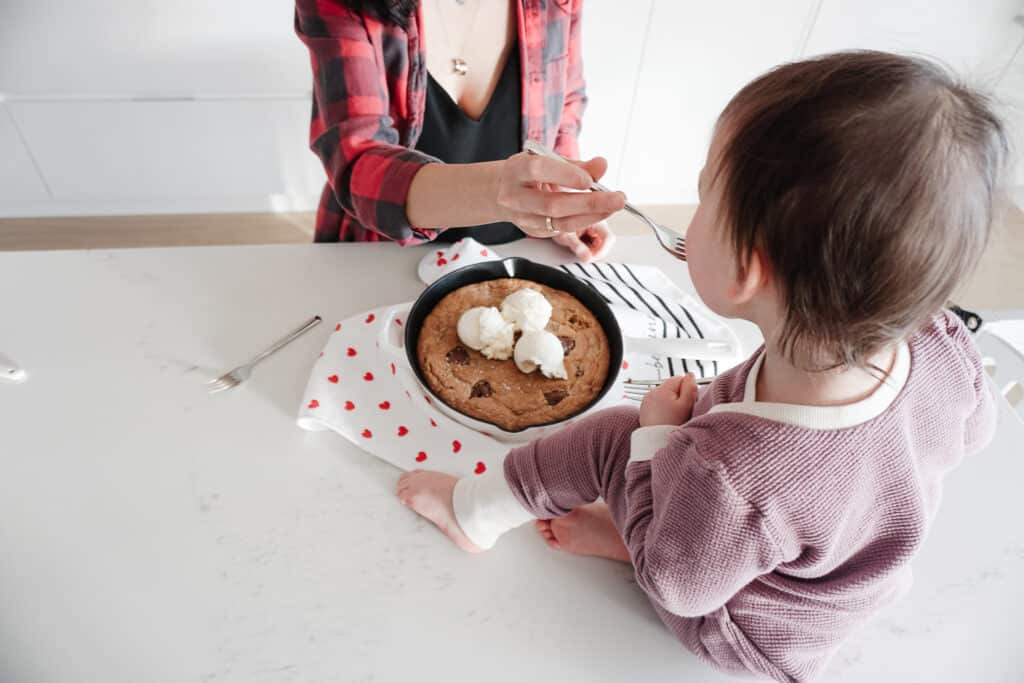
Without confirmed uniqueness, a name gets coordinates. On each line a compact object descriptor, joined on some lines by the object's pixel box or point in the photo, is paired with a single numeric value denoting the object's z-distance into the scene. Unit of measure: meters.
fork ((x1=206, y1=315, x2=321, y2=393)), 0.79
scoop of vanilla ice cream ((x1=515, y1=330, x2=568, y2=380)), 0.74
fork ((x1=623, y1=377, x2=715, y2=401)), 0.80
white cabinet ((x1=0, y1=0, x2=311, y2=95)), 1.72
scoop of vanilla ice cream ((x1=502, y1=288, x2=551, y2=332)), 0.77
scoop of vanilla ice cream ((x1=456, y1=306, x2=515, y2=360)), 0.75
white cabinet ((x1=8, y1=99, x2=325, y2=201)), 1.92
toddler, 0.43
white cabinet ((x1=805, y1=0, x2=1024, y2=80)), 1.98
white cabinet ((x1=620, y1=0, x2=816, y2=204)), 1.93
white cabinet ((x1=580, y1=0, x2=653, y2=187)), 1.88
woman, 0.78
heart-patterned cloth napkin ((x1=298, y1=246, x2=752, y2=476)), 0.75
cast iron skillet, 0.75
